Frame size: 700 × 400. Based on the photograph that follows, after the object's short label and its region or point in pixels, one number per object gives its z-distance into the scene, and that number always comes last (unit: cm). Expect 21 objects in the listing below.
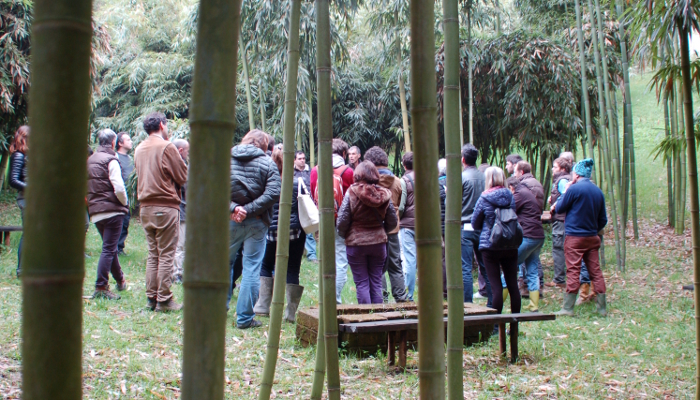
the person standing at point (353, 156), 611
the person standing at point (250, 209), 448
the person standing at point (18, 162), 539
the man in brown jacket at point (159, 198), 462
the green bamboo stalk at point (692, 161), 221
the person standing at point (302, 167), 696
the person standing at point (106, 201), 509
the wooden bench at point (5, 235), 736
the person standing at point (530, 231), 605
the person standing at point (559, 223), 655
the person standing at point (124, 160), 565
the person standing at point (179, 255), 644
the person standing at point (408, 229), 566
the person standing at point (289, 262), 489
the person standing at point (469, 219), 563
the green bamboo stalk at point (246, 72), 836
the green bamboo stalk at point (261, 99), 954
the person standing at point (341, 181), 533
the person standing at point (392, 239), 533
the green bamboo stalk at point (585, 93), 681
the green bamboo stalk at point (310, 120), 955
